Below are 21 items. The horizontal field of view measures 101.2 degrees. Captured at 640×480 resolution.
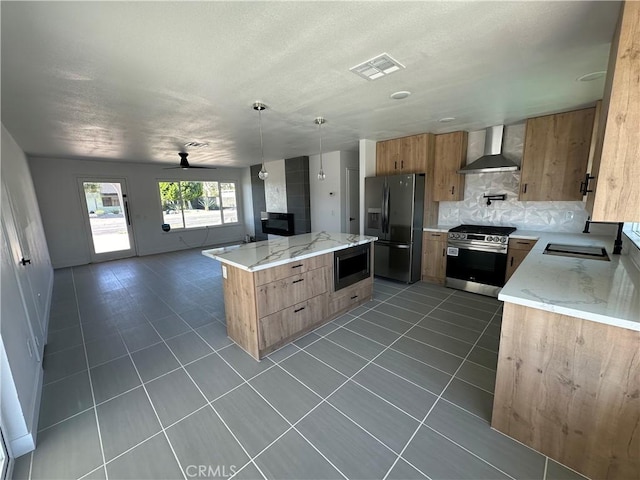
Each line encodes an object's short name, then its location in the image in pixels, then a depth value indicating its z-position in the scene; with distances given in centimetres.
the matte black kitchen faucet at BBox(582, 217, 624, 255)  238
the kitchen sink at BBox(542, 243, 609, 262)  233
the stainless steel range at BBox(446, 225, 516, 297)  353
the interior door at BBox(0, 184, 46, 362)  208
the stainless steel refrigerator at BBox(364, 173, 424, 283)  401
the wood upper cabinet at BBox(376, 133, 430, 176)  410
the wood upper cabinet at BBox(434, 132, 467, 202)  402
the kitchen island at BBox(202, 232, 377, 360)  236
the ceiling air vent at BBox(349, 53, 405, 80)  182
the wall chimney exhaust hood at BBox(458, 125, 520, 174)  351
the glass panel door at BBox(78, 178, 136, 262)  609
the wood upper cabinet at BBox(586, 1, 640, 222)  119
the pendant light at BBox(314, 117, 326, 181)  321
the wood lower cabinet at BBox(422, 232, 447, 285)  409
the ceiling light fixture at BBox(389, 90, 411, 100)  243
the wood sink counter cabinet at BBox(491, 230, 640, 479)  125
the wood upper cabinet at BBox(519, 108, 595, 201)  304
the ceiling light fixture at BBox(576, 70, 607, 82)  210
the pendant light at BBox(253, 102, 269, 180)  262
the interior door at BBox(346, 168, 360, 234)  586
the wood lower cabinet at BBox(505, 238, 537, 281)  336
